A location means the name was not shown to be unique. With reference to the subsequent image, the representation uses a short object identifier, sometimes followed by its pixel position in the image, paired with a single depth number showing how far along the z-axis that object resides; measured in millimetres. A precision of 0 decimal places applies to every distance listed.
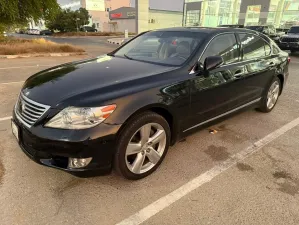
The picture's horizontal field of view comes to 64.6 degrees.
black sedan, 2137
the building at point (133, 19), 48450
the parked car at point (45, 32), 48219
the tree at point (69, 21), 47844
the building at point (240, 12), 30719
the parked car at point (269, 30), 18203
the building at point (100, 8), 66719
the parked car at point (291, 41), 13781
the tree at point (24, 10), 13352
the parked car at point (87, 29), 51906
